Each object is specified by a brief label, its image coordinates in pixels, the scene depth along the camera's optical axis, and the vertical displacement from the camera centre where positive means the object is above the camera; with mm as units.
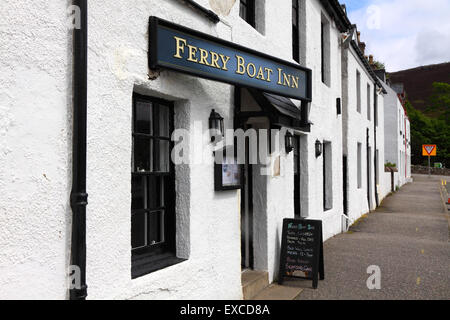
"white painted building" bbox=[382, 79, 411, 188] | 28248 +2651
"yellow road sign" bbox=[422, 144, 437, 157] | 29303 +1445
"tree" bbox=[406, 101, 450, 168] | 53031 +4356
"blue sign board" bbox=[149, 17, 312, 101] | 3820 +1176
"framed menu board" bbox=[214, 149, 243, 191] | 4854 -18
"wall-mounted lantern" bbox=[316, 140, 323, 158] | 9039 +492
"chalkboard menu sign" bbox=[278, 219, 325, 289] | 6195 -1154
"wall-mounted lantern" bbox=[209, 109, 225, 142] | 4750 +537
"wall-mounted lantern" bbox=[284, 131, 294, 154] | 7051 +504
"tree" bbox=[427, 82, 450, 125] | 58219 +9766
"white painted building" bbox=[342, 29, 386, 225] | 12352 +1264
